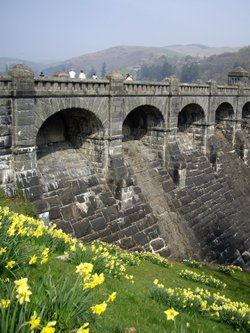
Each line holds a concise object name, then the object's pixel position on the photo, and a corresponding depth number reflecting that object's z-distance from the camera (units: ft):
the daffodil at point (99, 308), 12.85
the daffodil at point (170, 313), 13.68
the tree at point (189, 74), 465.47
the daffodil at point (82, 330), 11.70
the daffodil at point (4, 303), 12.36
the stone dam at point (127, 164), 44.55
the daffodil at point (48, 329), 10.98
